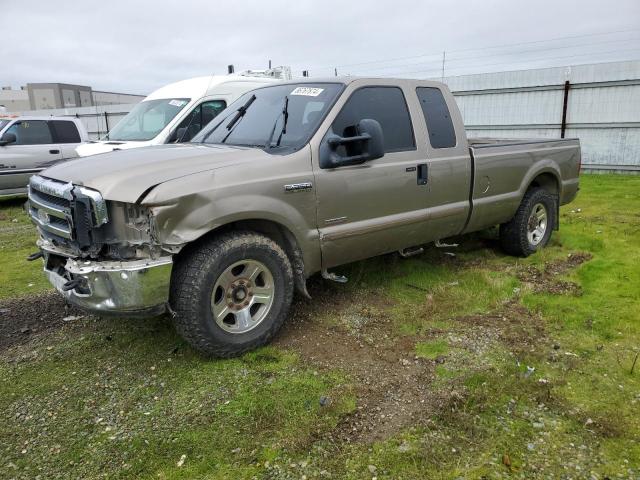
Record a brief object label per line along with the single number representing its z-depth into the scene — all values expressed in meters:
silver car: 10.05
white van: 8.16
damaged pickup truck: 3.13
